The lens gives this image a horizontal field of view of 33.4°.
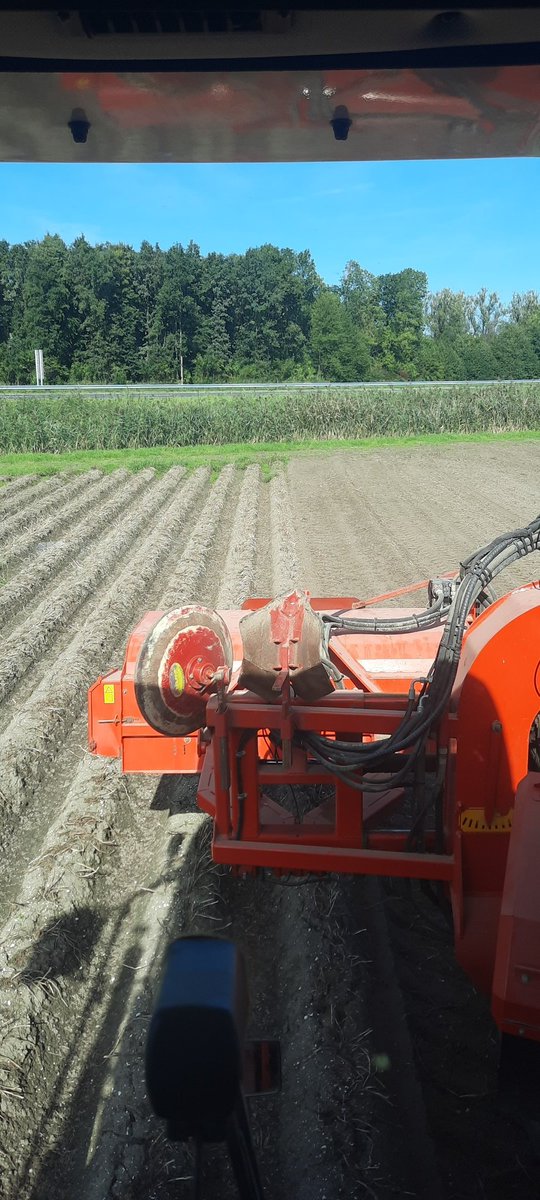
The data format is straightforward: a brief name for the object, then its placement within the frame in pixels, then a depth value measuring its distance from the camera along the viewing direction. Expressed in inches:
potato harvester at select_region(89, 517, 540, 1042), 135.1
